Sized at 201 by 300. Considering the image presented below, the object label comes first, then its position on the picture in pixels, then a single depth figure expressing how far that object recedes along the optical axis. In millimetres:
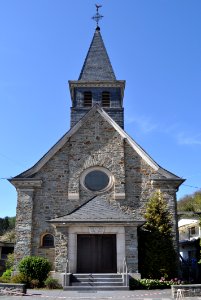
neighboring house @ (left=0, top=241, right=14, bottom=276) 21960
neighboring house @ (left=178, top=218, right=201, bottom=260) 20400
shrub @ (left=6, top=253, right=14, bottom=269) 18558
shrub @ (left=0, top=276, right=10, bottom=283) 13093
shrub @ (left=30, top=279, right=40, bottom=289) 12226
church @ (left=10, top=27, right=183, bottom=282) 13809
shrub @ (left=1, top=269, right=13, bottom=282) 14578
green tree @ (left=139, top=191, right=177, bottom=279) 14101
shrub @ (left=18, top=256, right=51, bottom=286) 12541
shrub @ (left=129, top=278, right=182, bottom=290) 12428
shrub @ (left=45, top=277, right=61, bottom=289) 12440
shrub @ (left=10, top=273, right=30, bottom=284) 12204
